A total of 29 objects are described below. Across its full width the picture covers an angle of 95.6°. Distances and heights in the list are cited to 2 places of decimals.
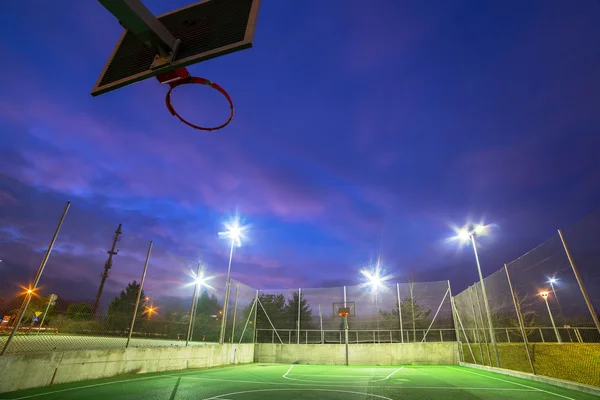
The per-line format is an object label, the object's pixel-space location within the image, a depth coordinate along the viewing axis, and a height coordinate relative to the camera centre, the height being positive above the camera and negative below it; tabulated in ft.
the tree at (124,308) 31.01 +1.67
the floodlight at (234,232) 52.85 +16.65
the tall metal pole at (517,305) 31.46 +3.13
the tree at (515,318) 37.53 +2.32
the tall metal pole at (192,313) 43.19 +1.74
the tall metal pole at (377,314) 60.82 +3.18
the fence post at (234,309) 56.08 +3.11
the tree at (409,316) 59.93 +2.79
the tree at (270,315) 65.51 +2.60
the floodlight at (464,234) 45.37 +14.85
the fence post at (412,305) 59.14 +5.16
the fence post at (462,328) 49.68 +0.63
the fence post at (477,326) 40.96 +0.89
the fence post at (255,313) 65.63 +2.85
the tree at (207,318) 46.29 +1.10
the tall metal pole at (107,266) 28.13 +5.76
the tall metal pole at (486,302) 38.32 +4.11
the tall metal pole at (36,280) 21.84 +3.26
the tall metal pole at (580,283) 21.29 +3.84
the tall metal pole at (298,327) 63.47 +0.05
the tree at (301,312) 64.75 +3.41
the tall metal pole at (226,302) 52.49 +4.25
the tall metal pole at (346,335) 57.72 -1.28
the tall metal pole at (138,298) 33.10 +2.99
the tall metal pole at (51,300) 24.88 +1.73
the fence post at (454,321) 57.21 +2.01
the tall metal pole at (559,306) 30.11 +2.98
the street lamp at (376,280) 63.58 +10.96
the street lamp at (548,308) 33.45 +2.99
